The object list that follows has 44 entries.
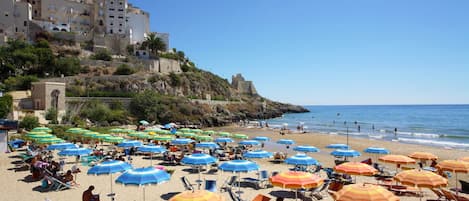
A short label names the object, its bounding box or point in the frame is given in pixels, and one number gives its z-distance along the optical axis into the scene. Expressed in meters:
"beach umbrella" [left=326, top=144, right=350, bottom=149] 20.61
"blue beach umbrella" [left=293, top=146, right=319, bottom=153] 18.81
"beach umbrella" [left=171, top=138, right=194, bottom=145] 20.75
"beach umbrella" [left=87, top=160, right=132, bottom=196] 10.87
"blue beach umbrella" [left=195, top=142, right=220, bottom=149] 19.42
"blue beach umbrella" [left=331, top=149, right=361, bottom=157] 16.34
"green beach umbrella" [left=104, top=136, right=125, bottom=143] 20.25
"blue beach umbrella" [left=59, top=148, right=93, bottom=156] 14.74
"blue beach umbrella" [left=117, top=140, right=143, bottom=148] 19.39
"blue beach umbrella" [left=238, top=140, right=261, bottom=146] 22.00
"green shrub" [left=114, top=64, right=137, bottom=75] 57.09
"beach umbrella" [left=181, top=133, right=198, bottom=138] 24.81
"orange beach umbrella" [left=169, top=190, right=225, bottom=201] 7.25
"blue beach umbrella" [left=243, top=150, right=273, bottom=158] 15.78
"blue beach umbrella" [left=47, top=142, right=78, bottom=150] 16.23
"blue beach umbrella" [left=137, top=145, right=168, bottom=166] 16.91
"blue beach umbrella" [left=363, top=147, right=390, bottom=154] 18.01
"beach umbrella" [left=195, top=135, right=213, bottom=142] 23.64
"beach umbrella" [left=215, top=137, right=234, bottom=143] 23.78
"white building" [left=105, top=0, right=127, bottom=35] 70.94
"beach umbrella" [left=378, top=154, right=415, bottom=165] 14.64
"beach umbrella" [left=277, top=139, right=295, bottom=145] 23.61
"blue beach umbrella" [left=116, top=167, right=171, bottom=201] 9.17
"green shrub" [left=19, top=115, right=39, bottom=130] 28.30
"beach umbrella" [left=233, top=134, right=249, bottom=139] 25.61
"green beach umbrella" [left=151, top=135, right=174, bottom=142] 22.11
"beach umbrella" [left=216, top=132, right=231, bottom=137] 27.88
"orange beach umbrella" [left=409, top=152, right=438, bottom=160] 16.21
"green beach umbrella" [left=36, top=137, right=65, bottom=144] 17.58
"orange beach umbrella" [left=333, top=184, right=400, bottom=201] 7.71
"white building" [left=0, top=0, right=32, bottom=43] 59.59
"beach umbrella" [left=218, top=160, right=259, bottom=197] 11.71
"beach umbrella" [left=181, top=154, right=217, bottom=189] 12.95
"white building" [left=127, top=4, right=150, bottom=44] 73.89
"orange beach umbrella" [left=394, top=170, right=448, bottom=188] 9.78
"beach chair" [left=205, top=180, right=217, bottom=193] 11.80
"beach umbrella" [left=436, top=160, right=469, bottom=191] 12.77
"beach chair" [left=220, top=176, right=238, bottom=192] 12.94
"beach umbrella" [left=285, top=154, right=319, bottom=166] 14.00
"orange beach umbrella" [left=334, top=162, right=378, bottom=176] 11.66
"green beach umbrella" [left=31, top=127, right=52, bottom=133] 22.13
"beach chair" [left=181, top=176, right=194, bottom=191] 12.03
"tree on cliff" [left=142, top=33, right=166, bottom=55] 67.94
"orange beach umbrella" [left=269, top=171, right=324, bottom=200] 9.38
